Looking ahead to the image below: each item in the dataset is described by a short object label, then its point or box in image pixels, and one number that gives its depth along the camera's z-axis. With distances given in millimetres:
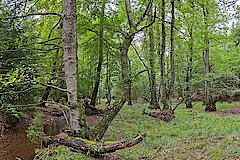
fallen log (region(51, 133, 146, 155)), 4844
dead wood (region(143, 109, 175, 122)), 11828
